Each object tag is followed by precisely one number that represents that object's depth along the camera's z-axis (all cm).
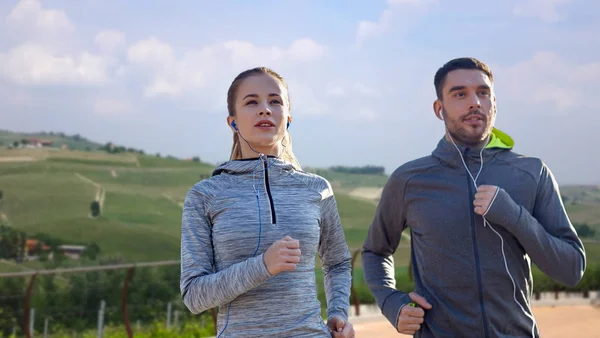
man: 223
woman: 199
